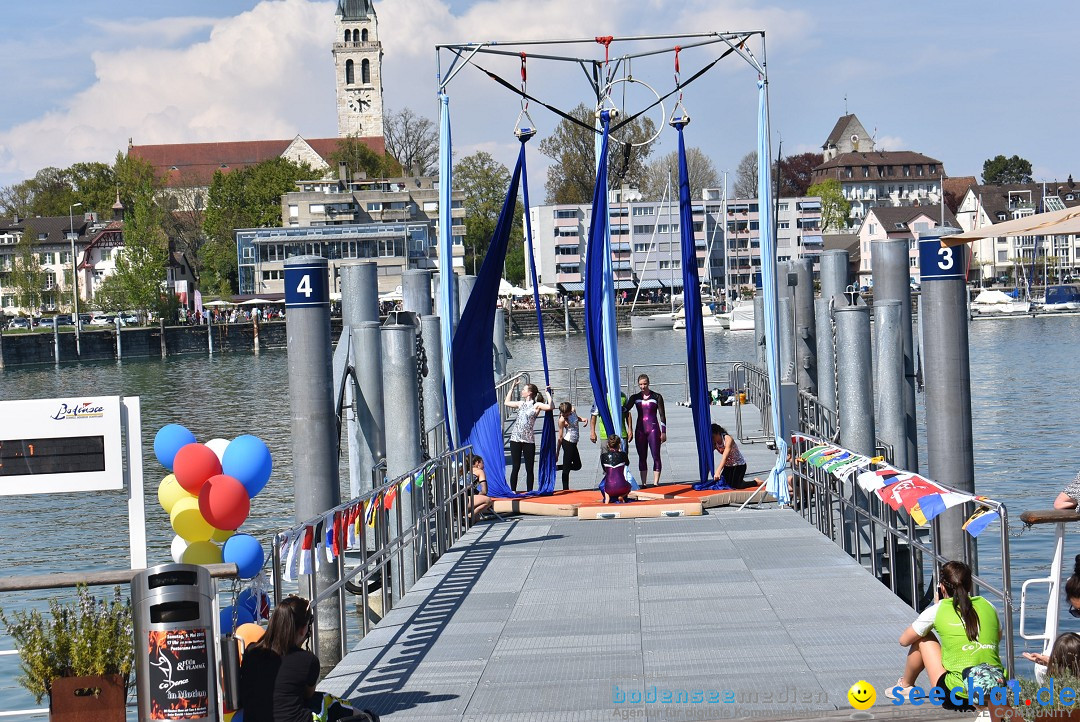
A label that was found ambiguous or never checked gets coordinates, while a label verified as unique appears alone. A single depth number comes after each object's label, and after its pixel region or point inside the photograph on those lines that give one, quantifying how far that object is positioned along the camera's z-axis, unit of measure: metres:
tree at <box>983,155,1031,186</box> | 196.50
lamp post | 100.29
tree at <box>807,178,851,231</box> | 162.00
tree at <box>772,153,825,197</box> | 186.88
